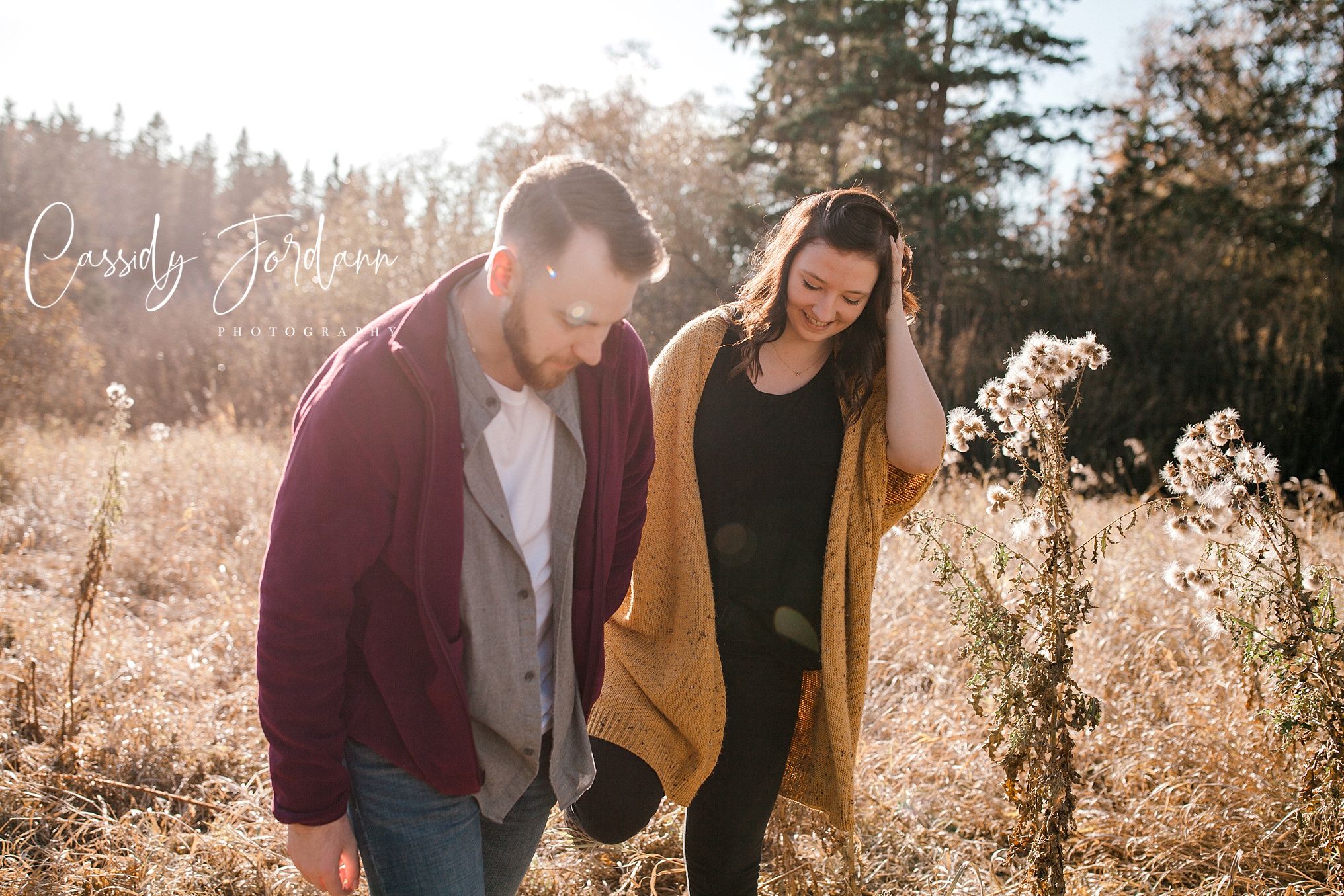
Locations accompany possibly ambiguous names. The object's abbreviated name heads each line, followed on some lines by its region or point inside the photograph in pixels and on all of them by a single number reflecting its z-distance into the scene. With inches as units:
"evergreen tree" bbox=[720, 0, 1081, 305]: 488.7
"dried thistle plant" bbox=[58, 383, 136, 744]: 115.2
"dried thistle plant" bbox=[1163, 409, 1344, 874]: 73.2
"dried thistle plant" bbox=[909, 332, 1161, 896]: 67.4
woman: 77.5
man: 49.1
